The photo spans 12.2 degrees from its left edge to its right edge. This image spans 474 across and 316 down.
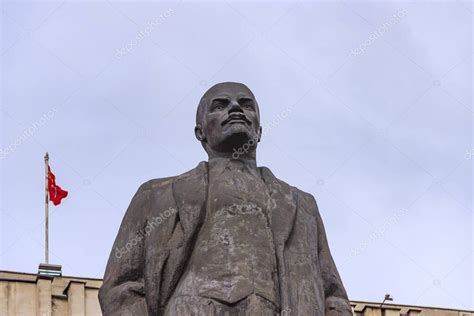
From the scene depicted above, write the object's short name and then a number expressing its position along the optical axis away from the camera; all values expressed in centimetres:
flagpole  5116
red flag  5203
